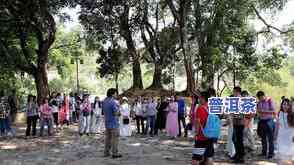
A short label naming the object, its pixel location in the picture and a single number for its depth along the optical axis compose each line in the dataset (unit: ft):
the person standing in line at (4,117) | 42.64
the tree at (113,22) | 70.76
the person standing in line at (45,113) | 43.38
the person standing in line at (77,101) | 54.47
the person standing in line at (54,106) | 46.64
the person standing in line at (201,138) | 19.89
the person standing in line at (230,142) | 29.59
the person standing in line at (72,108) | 53.97
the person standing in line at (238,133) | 27.08
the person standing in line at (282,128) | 28.83
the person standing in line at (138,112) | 45.66
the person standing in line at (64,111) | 51.07
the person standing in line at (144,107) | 44.51
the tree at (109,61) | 84.72
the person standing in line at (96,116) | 44.31
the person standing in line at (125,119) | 43.17
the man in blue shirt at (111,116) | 29.22
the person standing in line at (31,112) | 43.11
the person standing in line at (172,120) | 42.36
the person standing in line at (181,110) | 42.67
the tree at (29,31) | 61.23
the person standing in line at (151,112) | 43.93
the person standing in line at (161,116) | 45.11
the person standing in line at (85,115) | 44.56
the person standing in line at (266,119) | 29.01
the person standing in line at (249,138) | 30.06
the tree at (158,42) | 85.74
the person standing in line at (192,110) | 37.18
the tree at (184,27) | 70.72
